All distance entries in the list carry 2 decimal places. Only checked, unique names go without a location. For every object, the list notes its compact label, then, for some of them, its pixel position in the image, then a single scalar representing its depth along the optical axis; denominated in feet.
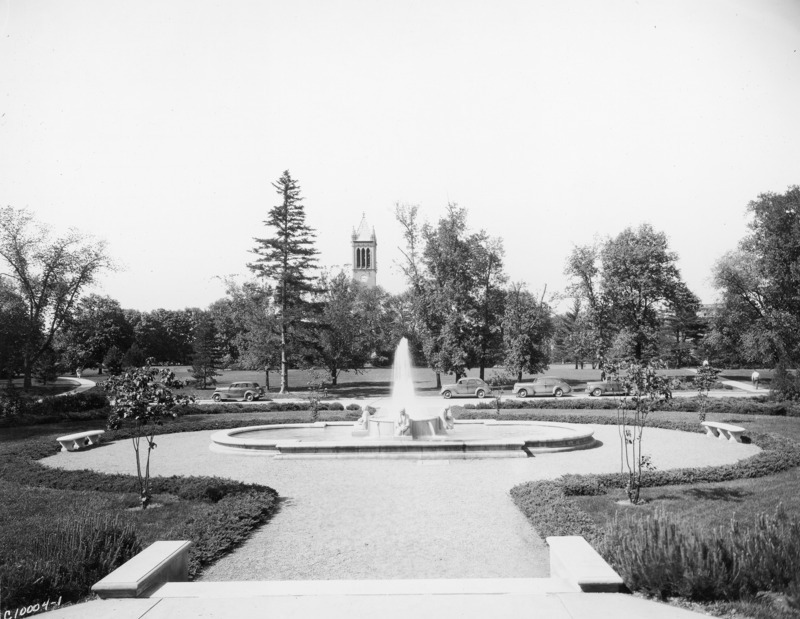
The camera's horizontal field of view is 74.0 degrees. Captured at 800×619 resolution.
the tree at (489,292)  150.41
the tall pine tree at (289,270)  142.41
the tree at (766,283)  126.62
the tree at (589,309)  143.43
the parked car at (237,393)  120.98
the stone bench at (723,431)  58.34
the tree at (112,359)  192.44
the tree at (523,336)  144.56
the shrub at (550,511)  27.61
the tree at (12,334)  110.63
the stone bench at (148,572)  17.57
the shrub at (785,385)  88.69
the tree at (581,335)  145.69
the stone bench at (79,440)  58.80
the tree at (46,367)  146.37
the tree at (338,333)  154.84
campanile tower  378.32
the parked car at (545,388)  122.72
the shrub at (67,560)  18.88
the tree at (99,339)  234.58
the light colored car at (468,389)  122.62
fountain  55.36
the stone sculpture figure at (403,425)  54.75
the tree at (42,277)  118.11
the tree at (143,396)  36.04
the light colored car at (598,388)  120.26
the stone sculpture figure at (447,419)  62.03
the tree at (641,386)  34.63
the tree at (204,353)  162.20
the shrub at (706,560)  18.24
